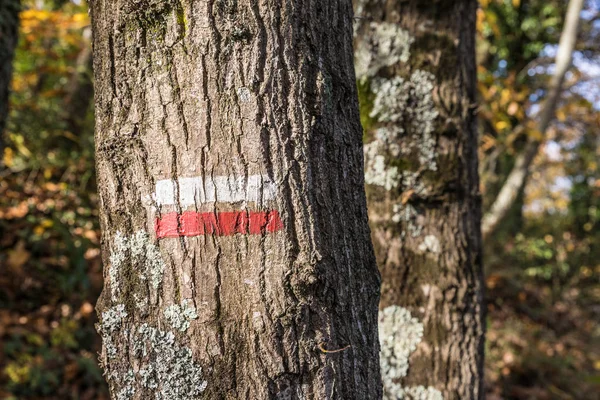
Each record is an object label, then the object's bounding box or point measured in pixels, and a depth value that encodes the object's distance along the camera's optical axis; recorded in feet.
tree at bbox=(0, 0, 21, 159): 10.84
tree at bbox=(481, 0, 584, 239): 16.76
